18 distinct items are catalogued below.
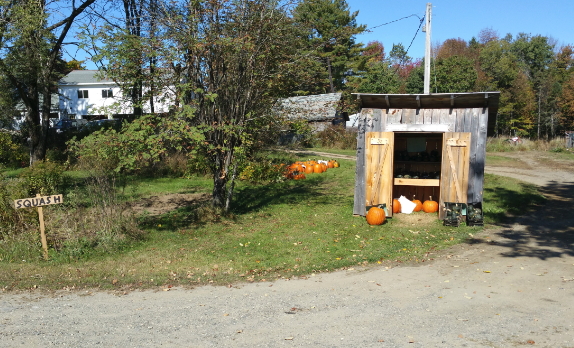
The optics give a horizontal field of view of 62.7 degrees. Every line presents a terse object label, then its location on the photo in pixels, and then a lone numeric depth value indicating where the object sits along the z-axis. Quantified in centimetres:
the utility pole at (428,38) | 1223
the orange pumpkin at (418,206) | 1167
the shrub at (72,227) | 830
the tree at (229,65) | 991
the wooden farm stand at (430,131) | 1060
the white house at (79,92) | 4959
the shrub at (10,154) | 1968
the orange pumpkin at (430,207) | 1142
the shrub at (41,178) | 1005
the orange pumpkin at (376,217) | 1052
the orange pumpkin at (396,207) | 1155
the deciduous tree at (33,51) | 1525
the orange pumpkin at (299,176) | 1714
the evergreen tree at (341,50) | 3850
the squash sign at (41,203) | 799
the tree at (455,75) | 3372
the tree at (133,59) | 950
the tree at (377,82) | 3372
